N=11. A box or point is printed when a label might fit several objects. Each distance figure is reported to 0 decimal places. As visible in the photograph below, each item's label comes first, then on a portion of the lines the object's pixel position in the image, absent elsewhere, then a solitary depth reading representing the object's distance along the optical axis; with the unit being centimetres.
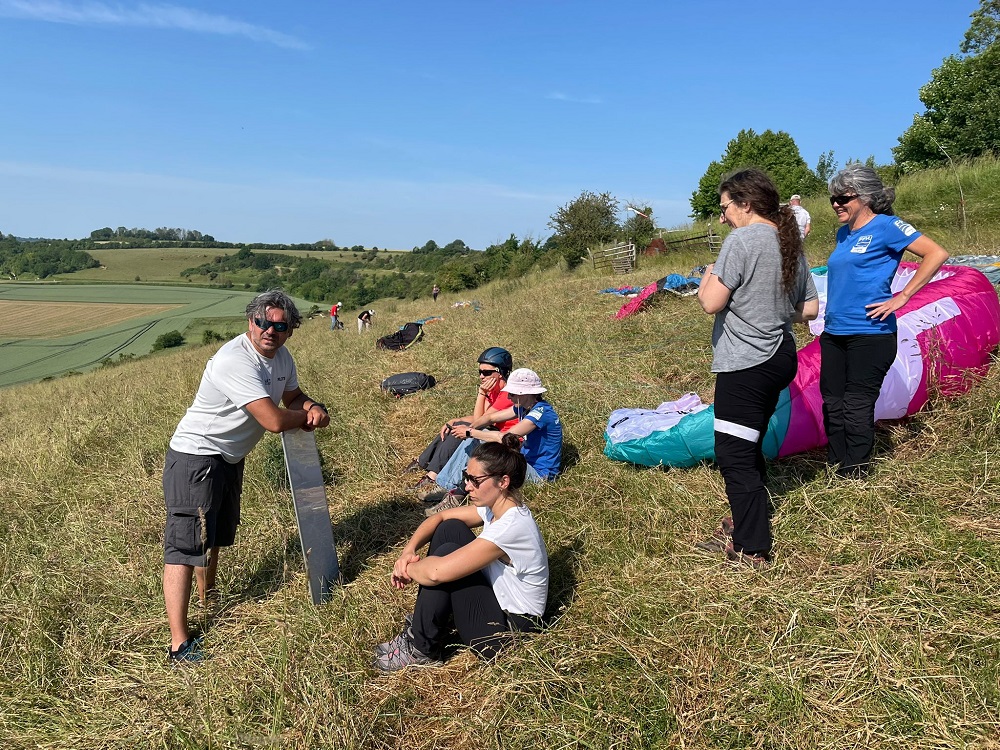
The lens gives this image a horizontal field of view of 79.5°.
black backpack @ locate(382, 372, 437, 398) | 695
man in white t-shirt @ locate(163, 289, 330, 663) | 272
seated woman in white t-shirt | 235
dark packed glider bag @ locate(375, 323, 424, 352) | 1022
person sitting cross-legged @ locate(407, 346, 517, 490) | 430
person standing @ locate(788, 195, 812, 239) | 740
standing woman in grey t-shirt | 241
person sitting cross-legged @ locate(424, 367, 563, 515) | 388
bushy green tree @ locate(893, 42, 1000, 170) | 1914
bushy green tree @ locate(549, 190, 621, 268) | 2573
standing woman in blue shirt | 293
